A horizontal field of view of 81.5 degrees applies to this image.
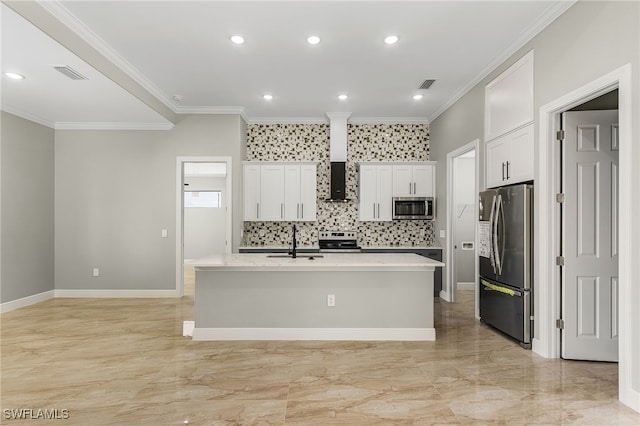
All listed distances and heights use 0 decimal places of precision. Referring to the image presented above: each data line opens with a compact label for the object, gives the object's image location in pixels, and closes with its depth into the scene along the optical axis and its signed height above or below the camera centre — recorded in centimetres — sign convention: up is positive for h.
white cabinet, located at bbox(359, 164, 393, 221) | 635 +45
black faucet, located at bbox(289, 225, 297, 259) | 426 -40
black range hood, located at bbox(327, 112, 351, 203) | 638 +103
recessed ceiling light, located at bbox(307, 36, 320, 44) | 365 +176
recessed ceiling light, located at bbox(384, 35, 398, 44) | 364 +176
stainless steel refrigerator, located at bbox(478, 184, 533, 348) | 354 -42
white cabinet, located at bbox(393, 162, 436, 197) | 634 +63
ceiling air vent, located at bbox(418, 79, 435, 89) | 486 +178
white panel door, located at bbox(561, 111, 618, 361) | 320 -10
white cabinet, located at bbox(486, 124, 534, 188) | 360 +63
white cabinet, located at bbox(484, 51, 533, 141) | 362 +126
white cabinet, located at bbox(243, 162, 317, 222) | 629 +44
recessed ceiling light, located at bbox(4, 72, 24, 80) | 399 +153
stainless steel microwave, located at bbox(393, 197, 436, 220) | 628 +15
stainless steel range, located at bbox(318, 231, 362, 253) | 641 -41
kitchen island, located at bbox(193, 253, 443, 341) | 396 -93
